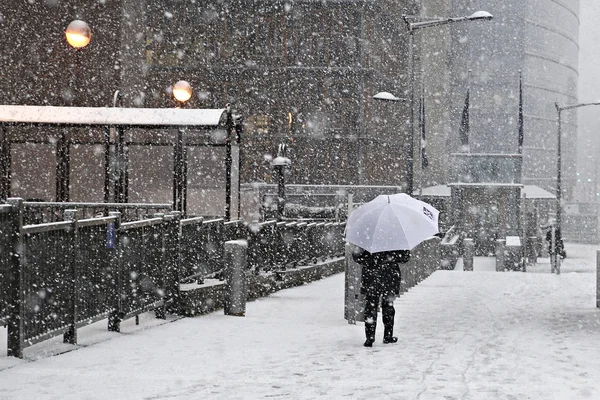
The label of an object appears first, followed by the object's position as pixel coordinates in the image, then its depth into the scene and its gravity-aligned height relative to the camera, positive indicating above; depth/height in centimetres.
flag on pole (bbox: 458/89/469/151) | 6284 +306
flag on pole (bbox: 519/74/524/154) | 6209 +294
